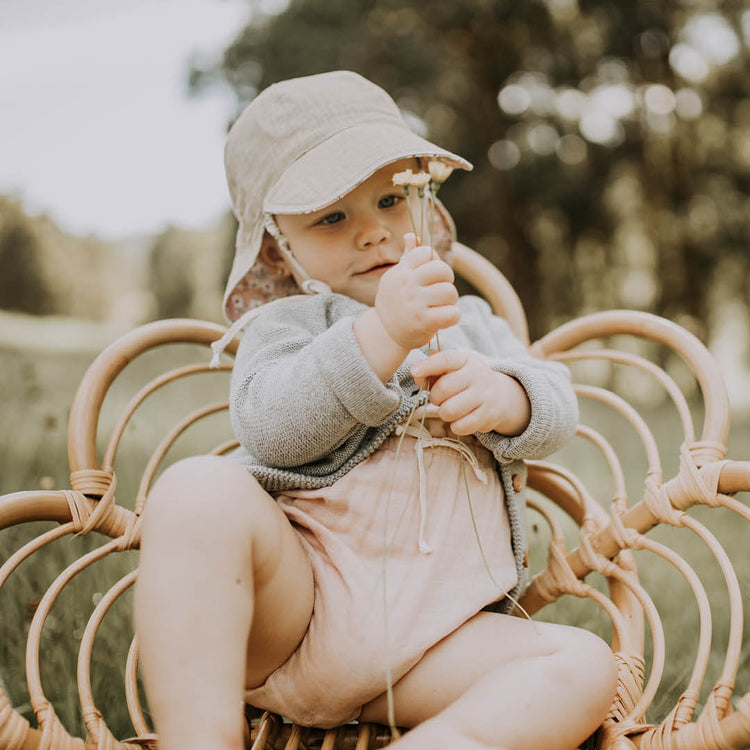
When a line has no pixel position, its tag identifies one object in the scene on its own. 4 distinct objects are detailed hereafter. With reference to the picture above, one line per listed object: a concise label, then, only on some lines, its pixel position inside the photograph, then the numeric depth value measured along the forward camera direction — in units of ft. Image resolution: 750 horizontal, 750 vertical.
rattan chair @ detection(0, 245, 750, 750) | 3.47
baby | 3.10
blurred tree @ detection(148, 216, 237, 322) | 28.14
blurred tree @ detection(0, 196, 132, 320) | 20.90
